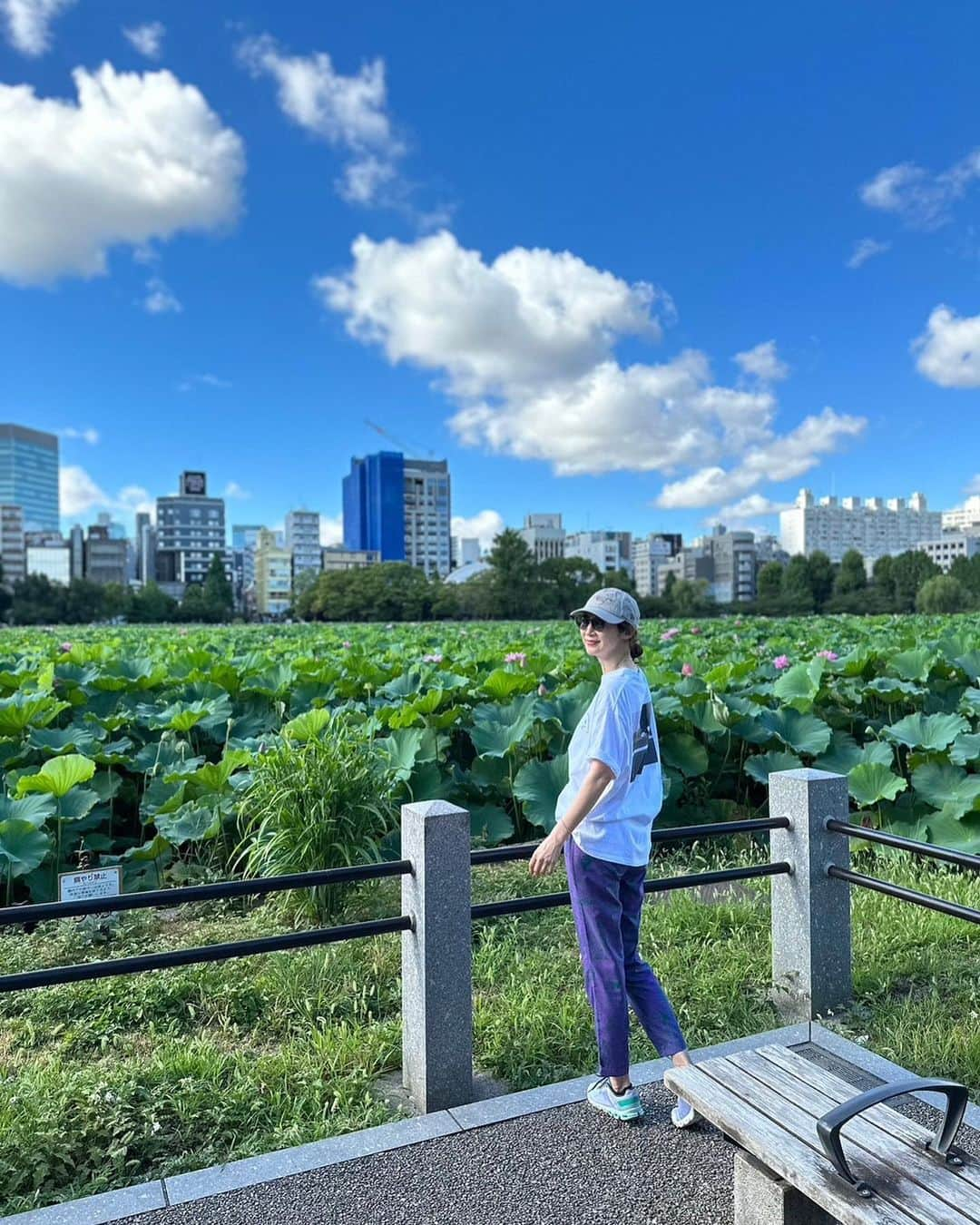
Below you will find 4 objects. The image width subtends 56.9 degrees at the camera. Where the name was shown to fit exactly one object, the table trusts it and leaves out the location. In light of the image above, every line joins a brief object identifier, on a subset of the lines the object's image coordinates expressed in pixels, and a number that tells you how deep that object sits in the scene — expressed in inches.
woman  97.1
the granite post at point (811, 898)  128.5
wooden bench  63.6
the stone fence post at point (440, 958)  108.8
